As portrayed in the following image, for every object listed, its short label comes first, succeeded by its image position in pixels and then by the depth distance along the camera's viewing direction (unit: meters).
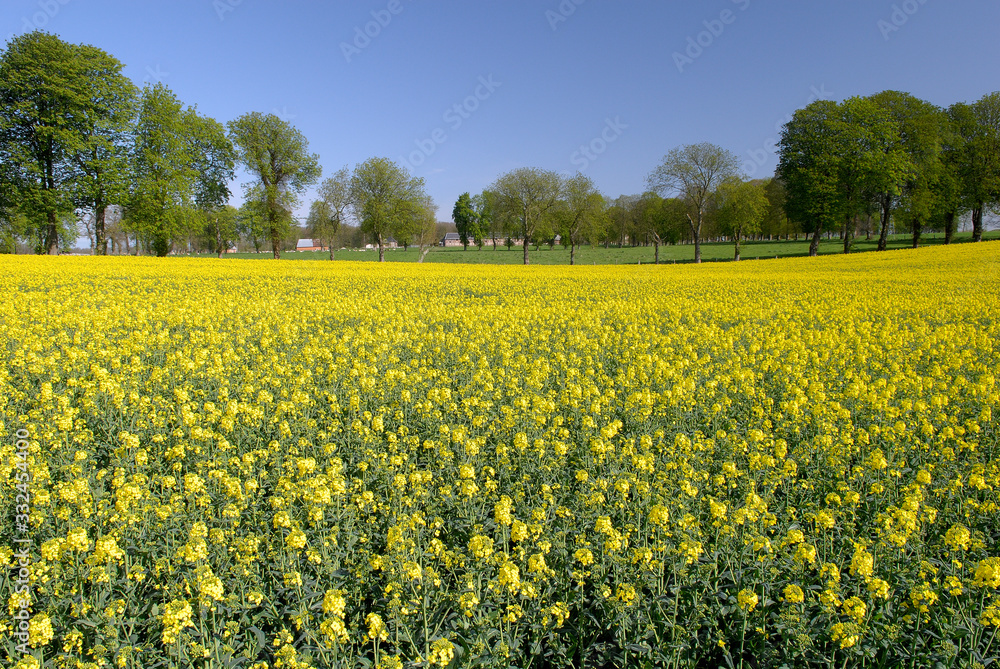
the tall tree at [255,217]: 55.62
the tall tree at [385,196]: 63.69
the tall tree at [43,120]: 40.22
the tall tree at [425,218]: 67.62
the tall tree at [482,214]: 128.25
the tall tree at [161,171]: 47.59
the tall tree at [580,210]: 64.06
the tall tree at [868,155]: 50.12
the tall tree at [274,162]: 55.22
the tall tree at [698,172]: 55.16
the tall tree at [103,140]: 43.19
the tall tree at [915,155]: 52.97
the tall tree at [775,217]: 82.19
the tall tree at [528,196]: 62.41
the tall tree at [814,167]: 51.16
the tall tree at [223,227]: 72.28
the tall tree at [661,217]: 65.38
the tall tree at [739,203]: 56.19
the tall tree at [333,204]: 66.81
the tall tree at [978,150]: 54.91
